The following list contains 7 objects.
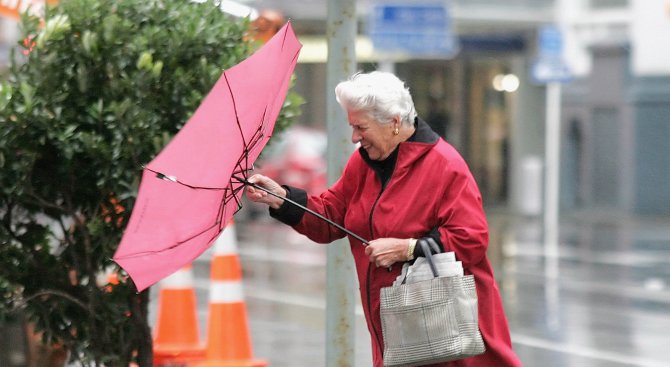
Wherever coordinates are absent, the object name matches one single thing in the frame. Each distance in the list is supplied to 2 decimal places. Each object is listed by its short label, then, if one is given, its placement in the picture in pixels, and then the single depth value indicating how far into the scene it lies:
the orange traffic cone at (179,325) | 17.53
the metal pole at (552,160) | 43.19
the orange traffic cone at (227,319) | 16.11
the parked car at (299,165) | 49.81
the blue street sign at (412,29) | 39.56
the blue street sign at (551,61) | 41.87
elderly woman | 8.64
